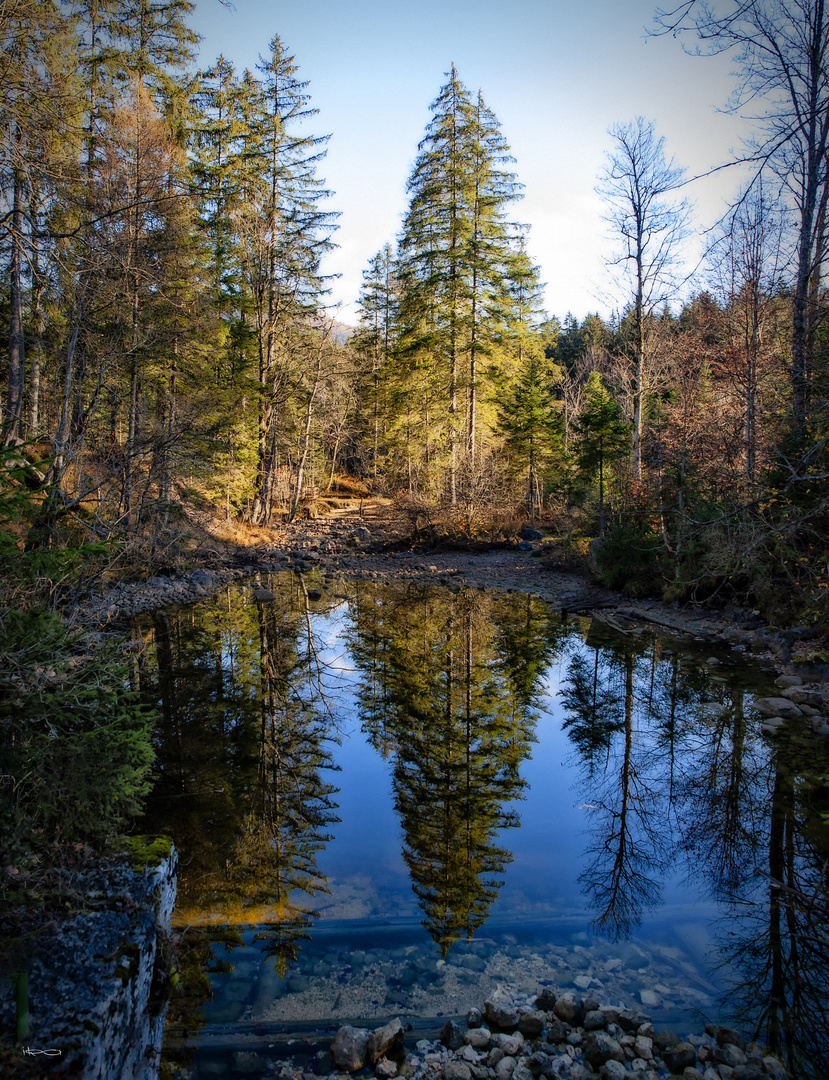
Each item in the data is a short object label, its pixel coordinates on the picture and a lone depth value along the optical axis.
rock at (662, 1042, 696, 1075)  2.96
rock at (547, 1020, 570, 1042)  3.15
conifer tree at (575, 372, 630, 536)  17.62
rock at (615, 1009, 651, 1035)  3.21
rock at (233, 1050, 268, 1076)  2.97
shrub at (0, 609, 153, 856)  3.38
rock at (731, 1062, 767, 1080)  2.84
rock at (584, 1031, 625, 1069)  2.99
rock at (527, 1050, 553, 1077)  2.93
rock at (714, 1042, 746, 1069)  2.96
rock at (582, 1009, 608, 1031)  3.21
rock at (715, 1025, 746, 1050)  3.11
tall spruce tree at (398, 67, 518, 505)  22.78
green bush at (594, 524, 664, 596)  13.93
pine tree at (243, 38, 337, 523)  22.02
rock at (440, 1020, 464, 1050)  3.13
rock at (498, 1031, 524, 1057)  3.04
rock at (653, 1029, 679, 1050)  3.08
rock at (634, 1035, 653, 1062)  3.02
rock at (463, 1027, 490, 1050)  3.10
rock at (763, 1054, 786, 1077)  2.92
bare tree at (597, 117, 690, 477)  19.38
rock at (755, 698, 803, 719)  7.36
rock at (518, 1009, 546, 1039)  3.19
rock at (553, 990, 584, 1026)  3.28
